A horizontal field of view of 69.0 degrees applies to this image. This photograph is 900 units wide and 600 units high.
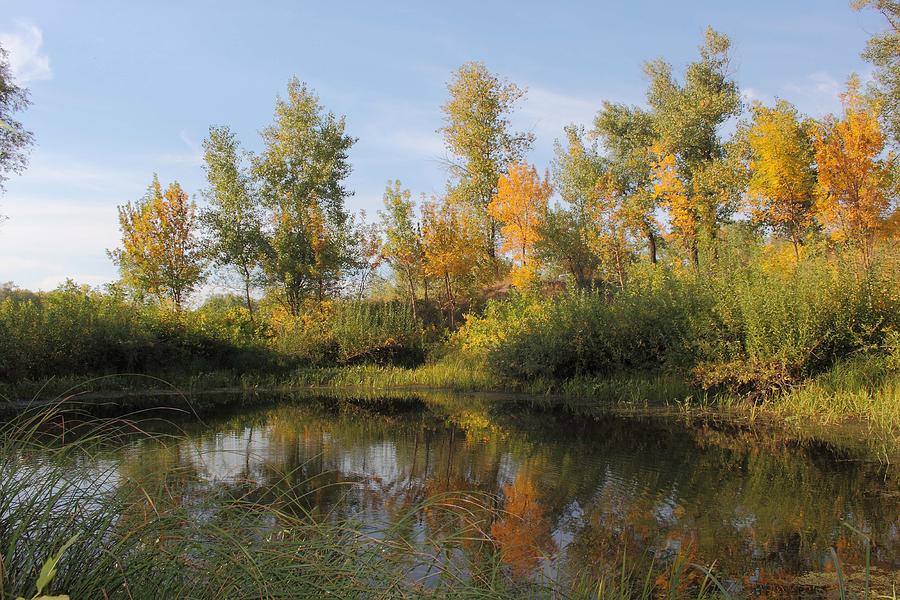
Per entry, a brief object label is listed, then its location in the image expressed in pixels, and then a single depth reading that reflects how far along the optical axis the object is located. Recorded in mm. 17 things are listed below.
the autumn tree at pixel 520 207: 28891
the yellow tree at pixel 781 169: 26984
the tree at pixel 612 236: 29188
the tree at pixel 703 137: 28391
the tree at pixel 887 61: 27281
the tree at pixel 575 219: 32656
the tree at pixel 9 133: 17781
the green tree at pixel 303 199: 27516
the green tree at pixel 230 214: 26922
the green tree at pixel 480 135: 32438
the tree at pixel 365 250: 28781
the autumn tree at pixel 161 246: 24578
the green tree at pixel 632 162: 29641
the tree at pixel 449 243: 25094
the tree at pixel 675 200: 26922
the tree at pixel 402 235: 26062
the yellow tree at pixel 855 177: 24703
